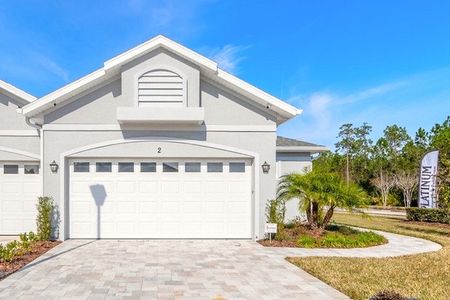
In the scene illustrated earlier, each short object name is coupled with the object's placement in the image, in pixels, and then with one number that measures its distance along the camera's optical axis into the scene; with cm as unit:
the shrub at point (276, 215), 1139
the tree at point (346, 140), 4988
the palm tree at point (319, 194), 1138
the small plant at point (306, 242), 1066
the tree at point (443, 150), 1355
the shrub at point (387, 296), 445
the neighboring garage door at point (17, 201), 1253
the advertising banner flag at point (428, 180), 1678
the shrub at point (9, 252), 816
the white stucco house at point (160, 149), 1141
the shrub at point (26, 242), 948
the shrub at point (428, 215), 1875
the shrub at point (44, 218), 1094
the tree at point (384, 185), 3628
